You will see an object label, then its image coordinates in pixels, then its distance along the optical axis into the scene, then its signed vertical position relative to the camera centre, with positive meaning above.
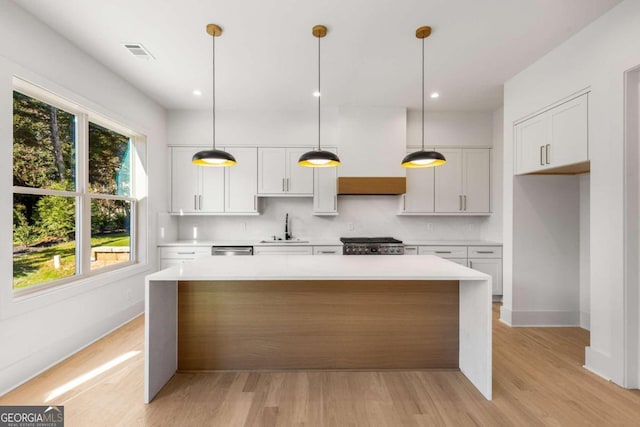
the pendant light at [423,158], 2.29 +0.45
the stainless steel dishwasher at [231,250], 4.00 -0.53
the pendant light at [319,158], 2.30 +0.45
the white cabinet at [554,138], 2.44 +0.71
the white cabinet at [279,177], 4.30 +0.54
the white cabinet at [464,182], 4.32 +0.47
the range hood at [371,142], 4.18 +1.04
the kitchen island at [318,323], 2.26 -0.88
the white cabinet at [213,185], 4.27 +0.41
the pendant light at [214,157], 2.25 +0.44
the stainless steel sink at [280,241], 4.07 -0.42
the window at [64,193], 2.27 +0.18
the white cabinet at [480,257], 4.01 -0.62
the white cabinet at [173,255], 4.03 -0.60
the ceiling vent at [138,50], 2.62 +1.53
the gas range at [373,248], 3.95 -0.49
